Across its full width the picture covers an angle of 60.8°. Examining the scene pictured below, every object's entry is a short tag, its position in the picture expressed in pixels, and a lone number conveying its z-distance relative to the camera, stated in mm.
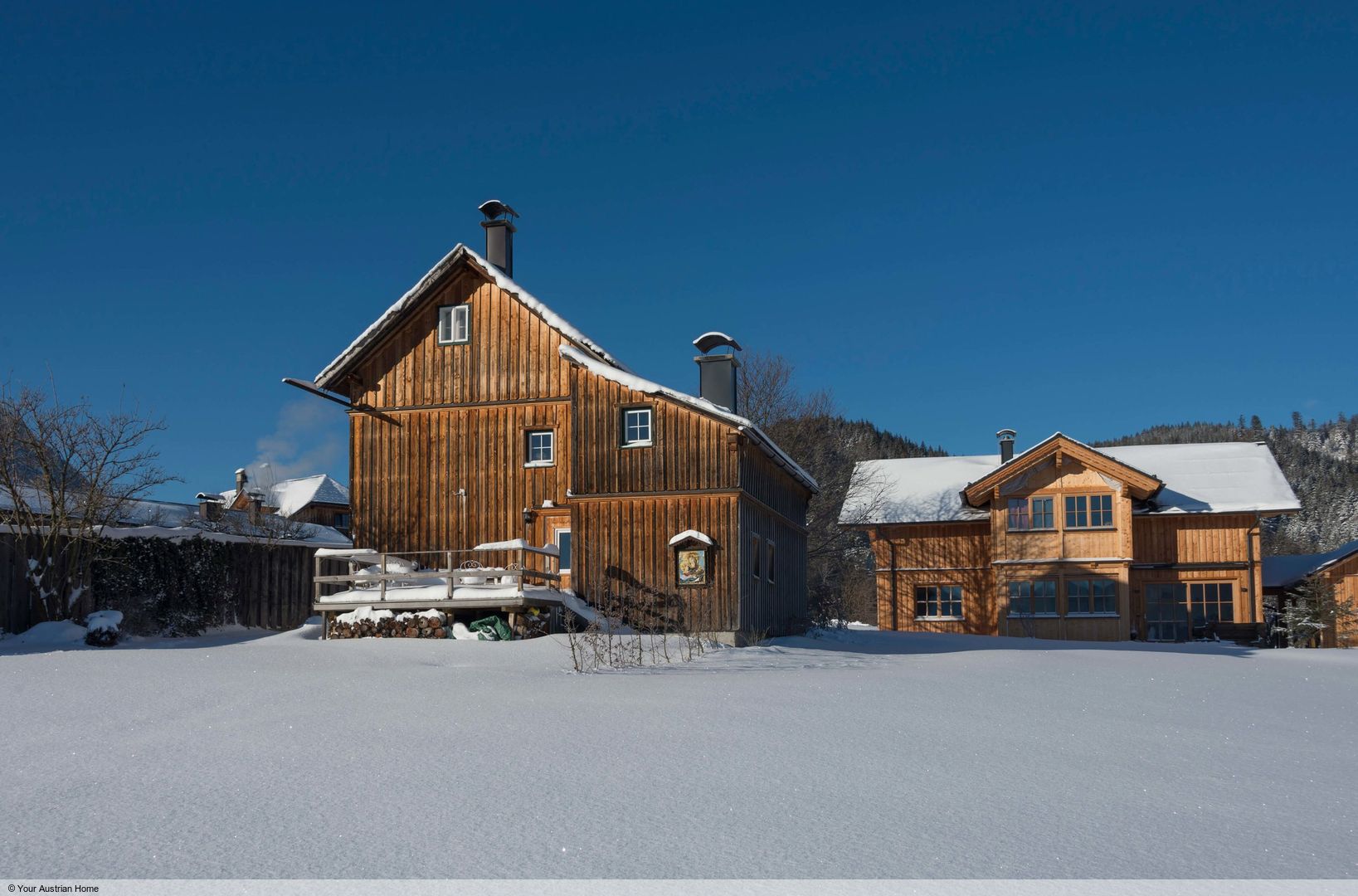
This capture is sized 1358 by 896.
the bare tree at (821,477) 35781
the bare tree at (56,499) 19578
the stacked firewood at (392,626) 20172
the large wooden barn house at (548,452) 21359
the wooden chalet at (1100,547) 30703
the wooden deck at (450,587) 19703
